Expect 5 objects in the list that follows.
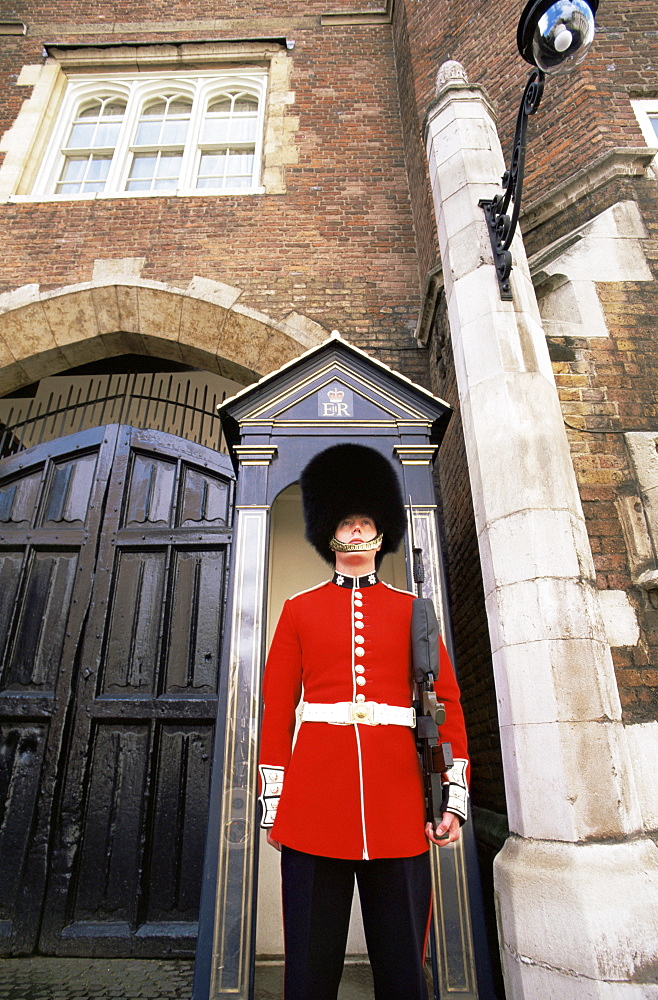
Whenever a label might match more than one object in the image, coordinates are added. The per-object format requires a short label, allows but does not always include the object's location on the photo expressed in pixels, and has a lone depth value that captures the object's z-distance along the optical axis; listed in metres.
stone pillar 2.13
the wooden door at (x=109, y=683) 3.94
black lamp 2.64
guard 1.90
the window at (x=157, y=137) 7.04
